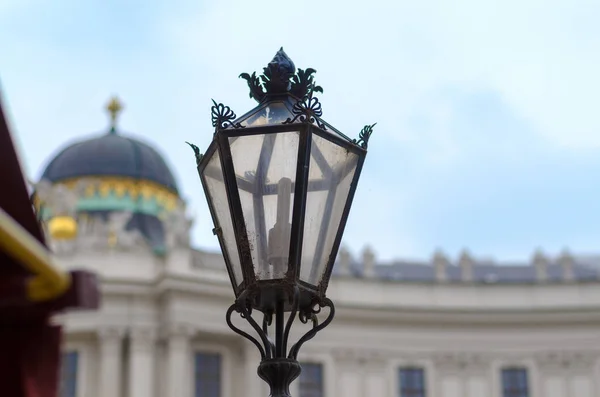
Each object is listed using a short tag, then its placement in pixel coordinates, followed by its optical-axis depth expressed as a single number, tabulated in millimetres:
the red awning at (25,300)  3755
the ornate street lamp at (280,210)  8624
